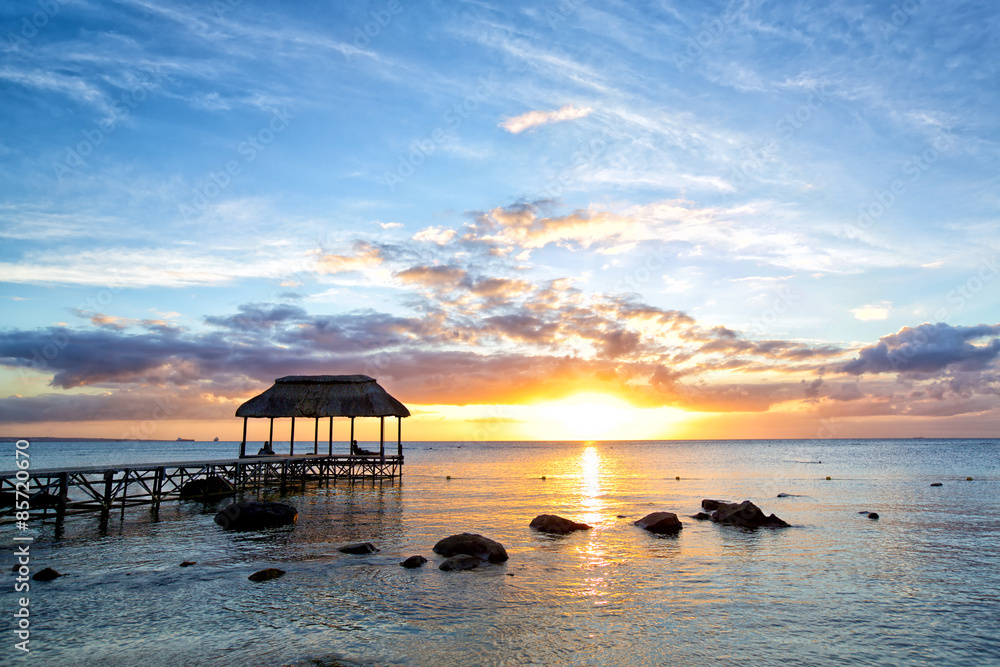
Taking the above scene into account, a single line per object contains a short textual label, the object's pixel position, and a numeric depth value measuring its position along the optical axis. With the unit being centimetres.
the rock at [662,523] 2423
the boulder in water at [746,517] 2567
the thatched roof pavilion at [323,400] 4559
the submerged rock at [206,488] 3663
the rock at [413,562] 1717
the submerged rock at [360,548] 1930
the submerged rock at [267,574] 1555
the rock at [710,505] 3166
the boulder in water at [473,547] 1823
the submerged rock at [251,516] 2438
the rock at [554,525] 2428
